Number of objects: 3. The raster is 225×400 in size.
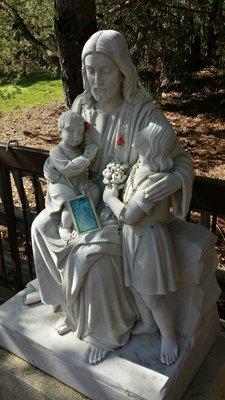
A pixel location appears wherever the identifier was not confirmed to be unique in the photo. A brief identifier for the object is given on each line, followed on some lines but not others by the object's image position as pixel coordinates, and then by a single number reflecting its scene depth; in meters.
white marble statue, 1.95
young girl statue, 1.87
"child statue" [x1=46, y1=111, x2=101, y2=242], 2.10
